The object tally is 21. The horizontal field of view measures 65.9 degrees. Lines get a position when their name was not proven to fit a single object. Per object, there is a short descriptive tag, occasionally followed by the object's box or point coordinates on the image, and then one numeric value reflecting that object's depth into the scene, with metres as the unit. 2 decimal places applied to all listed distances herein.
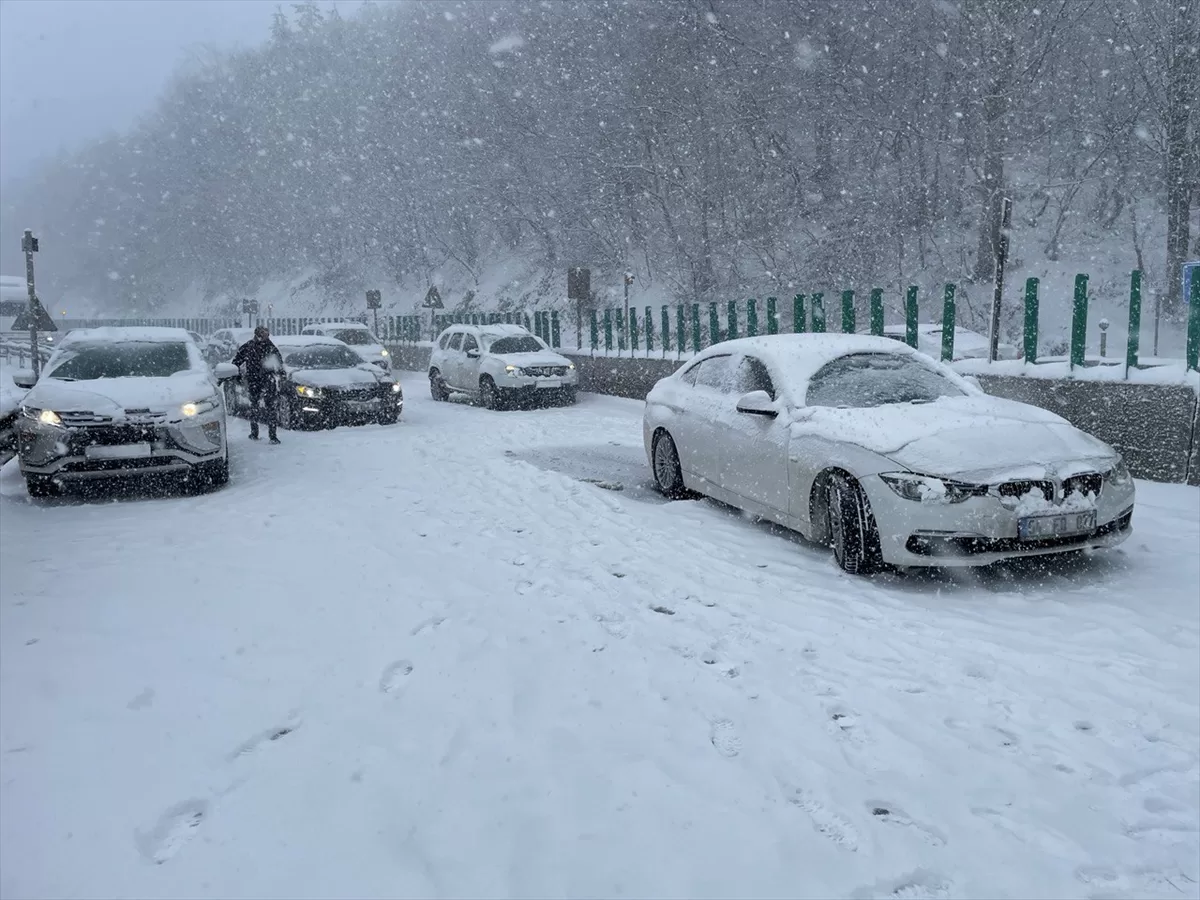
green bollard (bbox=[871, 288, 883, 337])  13.14
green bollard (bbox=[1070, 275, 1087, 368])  9.80
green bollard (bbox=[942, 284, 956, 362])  12.02
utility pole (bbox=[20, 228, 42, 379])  19.73
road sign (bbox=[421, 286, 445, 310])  28.92
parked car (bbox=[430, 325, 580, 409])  18.11
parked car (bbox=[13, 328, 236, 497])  8.94
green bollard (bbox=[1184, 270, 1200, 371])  8.59
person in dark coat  13.63
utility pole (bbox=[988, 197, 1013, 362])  11.04
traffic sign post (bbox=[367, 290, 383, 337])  33.34
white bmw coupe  5.65
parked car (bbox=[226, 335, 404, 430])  15.52
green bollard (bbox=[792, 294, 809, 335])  14.62
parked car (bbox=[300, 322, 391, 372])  23.12
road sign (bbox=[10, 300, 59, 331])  20.08
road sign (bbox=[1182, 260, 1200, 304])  10.16
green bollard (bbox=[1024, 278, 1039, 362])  10.55
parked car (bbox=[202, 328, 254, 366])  24.06
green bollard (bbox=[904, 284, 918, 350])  12.51
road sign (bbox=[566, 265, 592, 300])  21.56
